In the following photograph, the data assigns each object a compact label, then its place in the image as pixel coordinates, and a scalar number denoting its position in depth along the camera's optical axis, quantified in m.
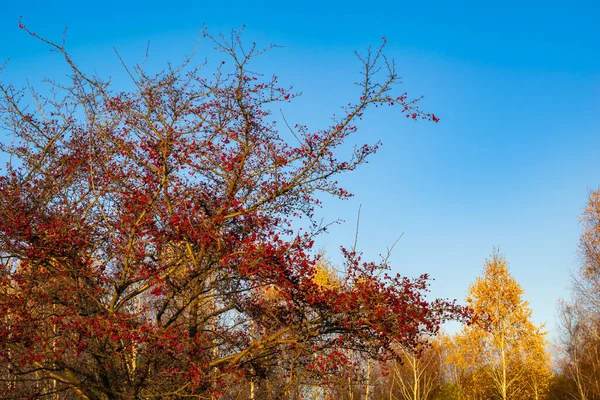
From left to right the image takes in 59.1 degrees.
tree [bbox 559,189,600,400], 23.33
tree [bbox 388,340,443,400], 32.72
